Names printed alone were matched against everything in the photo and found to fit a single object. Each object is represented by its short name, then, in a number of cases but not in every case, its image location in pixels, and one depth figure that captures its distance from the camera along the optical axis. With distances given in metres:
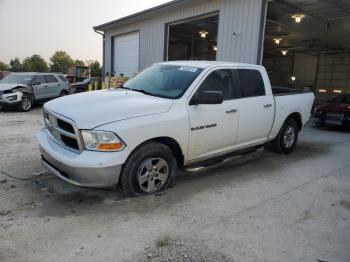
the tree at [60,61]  120.50
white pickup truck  3.68
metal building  9.65
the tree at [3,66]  88.44
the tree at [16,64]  106.60
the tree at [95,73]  55.89
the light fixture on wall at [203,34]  17.03
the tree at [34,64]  101.94
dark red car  10.45
